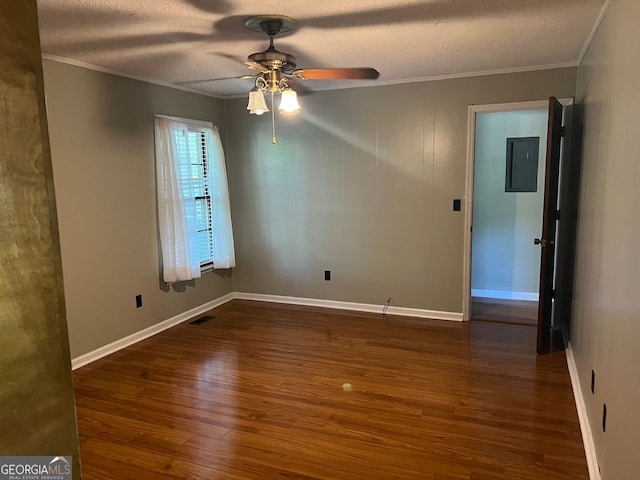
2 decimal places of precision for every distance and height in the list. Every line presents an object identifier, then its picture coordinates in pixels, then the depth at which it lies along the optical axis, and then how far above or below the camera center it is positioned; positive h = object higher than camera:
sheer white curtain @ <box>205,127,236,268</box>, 4.86 -0.14
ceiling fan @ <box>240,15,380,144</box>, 2.66 +0.70
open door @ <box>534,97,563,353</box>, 3.47 -0.25
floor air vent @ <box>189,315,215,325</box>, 4.62 -1.28
